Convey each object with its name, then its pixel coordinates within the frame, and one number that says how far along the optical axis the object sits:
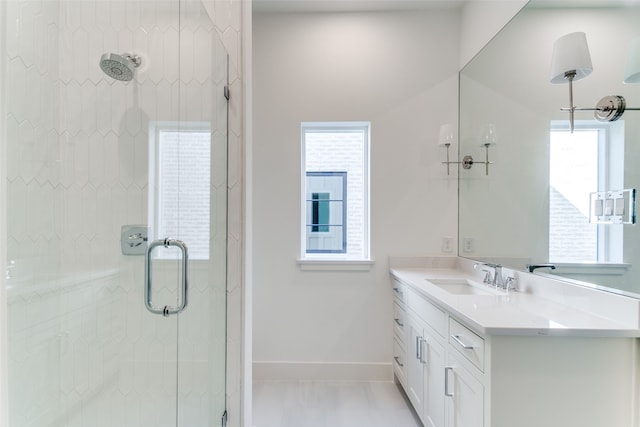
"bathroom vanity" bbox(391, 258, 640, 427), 1.06
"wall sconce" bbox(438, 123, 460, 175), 2.32
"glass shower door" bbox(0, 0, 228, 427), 1.10
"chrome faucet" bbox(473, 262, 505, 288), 1.82
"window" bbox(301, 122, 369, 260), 2.58
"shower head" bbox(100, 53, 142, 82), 1.26
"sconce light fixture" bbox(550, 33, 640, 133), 1.17
